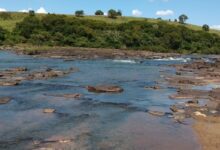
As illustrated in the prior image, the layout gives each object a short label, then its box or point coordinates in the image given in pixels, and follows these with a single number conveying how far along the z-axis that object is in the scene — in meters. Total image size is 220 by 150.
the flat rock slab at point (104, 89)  24.28
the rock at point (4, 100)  19.50
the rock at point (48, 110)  17.89
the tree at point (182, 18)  109.39
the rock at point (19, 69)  34.05
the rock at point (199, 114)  17.96
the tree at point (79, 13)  95.32
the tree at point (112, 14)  99.17
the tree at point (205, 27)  100.80
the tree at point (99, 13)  107.75
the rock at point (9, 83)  25.45
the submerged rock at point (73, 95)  22.13
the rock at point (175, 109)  18.76
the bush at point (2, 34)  70.97
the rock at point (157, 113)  18.08
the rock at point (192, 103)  20.29
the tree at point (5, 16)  91.74
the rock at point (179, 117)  16.94
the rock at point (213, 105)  19.88
